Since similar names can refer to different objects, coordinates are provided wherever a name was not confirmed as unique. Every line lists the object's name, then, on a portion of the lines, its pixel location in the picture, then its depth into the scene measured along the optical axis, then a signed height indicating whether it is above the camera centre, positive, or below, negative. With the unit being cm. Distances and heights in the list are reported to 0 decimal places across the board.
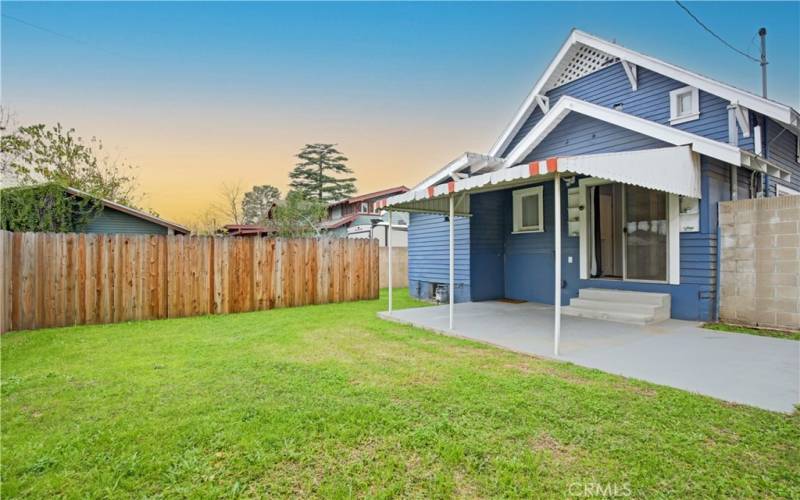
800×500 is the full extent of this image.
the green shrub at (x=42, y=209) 1012 +121
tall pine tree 3356 +689
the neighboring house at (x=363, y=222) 1869 +163
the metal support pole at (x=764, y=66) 994 +485
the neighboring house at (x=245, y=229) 2298 +131
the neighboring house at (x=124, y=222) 1243 +104
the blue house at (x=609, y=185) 607 +108
